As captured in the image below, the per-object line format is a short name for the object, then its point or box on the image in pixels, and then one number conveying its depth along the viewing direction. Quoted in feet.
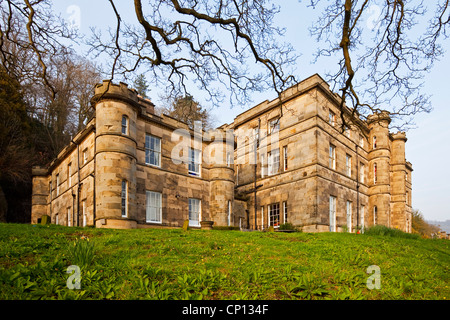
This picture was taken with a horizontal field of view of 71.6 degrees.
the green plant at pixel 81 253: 19.85
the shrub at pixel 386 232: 51.80
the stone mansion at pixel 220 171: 61.93
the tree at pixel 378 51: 25.93
